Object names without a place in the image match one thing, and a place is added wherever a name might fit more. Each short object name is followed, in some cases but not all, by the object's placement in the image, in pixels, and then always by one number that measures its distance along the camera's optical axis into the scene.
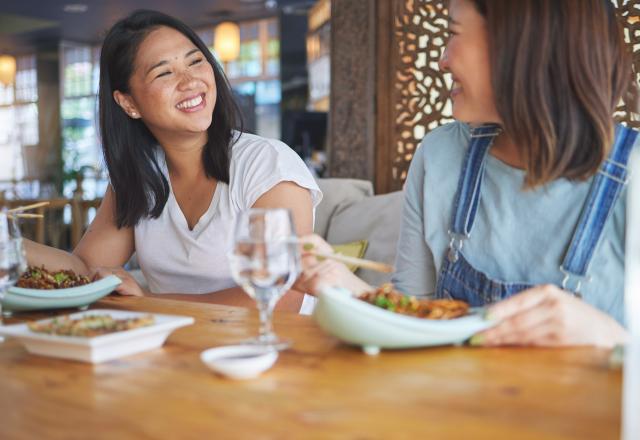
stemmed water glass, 1.05
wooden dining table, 0.83
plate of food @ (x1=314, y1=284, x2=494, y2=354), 1.11
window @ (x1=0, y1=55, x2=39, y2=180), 12.84
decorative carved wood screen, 3.80
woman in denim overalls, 1.45
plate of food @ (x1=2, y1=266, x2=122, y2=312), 1.63
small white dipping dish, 1.02
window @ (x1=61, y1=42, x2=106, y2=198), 12.35
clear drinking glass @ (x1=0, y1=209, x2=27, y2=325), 1.29
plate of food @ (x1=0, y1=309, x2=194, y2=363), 1.16
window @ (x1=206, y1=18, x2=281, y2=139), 11.06
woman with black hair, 2.25
